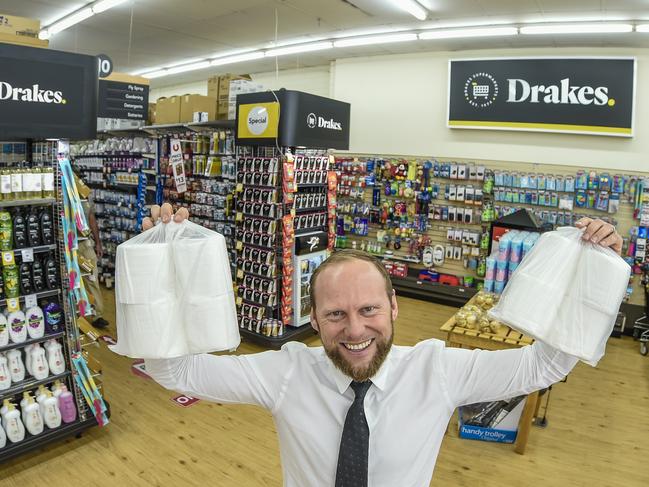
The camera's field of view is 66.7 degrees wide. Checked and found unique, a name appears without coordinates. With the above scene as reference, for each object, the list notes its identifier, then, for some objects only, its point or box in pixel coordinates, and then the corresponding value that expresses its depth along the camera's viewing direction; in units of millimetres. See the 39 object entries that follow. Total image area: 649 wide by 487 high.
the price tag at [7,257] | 3346
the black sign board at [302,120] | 5355
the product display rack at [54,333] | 3447
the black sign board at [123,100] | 7180
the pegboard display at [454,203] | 7211
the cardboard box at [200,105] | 6742
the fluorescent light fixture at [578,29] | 6414
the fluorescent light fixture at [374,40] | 7747
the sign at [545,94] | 7164
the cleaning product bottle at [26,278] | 3490
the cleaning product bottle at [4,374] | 3389
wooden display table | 3697
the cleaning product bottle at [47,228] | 3576
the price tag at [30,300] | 3516
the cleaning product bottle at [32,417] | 3484
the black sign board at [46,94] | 3144
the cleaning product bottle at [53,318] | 3633
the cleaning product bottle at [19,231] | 3451
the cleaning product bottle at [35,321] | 3521
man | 1457
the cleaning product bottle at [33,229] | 3506
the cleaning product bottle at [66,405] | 3670
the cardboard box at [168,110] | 7203
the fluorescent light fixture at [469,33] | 7012
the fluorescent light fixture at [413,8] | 6211
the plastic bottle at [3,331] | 3389
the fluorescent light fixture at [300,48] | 8586
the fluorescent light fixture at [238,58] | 9750
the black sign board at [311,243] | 5785
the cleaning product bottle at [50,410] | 3576
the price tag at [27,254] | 3451
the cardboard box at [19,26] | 3697
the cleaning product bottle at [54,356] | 3668
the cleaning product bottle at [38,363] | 3576
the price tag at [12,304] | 3404
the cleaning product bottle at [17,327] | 3438
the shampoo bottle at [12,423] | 3383
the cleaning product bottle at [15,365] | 3479
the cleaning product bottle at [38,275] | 3549
